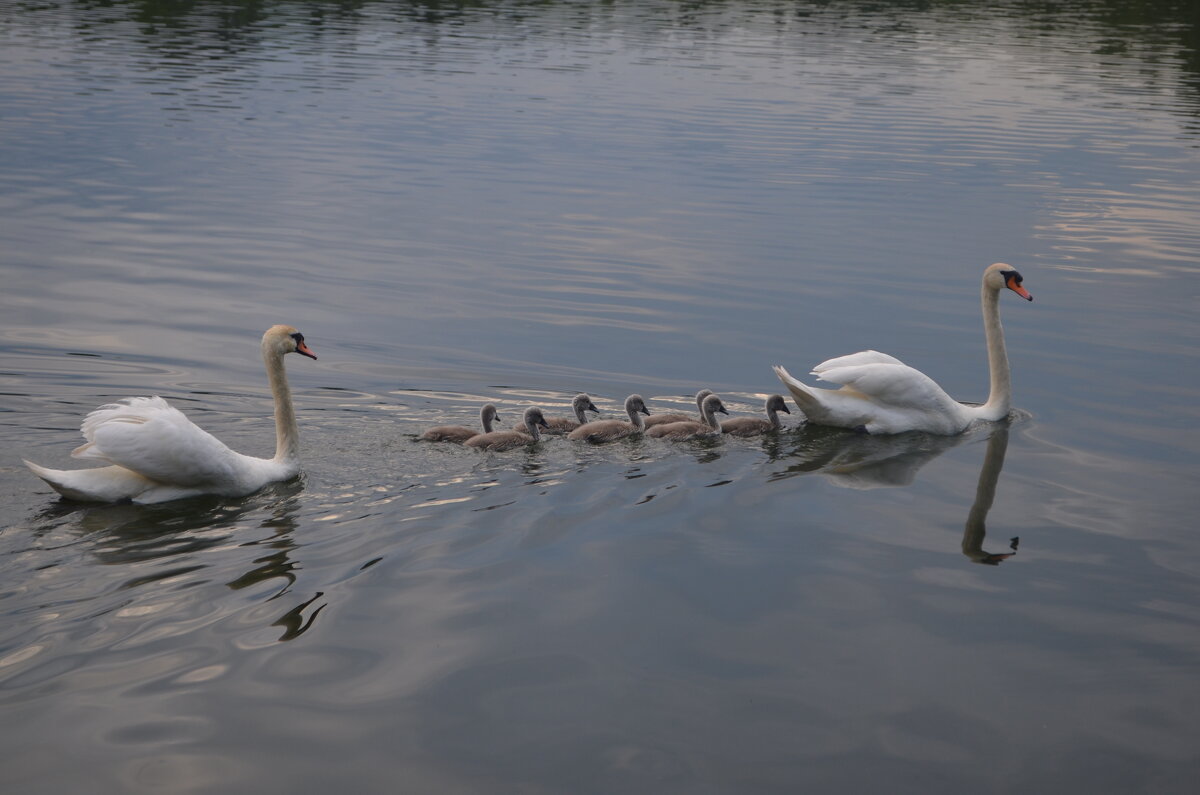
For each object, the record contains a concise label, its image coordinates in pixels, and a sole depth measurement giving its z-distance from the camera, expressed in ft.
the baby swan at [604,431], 32.45
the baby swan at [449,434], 31.86
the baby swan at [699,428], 32.76
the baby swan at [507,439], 31.09
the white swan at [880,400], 34.06
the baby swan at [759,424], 33.86
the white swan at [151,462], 26.13
